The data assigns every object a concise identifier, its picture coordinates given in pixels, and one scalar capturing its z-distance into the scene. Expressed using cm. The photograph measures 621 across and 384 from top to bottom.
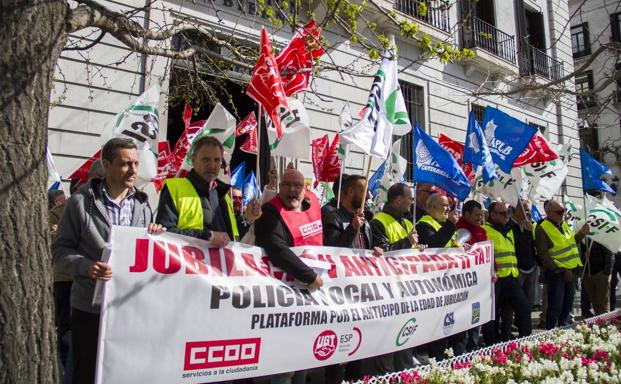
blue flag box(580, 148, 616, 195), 807
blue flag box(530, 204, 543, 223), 974
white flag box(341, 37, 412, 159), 432
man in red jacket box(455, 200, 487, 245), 588
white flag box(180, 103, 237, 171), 543
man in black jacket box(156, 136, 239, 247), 334
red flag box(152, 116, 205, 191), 670
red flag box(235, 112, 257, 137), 747
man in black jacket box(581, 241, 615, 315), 801
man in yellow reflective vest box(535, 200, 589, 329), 677
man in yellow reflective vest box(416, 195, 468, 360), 509
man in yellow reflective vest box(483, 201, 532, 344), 580
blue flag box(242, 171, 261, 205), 749
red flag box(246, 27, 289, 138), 432
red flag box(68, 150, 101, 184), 585
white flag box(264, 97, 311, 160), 420
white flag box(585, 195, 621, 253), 745
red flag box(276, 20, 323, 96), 518
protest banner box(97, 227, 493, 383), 285
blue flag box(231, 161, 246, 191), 743
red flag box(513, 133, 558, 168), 745
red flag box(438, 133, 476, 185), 951
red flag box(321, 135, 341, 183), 830
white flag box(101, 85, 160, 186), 496
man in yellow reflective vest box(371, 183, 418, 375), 448
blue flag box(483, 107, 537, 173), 658
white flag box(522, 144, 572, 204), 811
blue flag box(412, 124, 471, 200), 530
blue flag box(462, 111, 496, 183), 660
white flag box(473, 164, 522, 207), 696
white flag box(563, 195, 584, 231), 868
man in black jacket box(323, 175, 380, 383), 405
